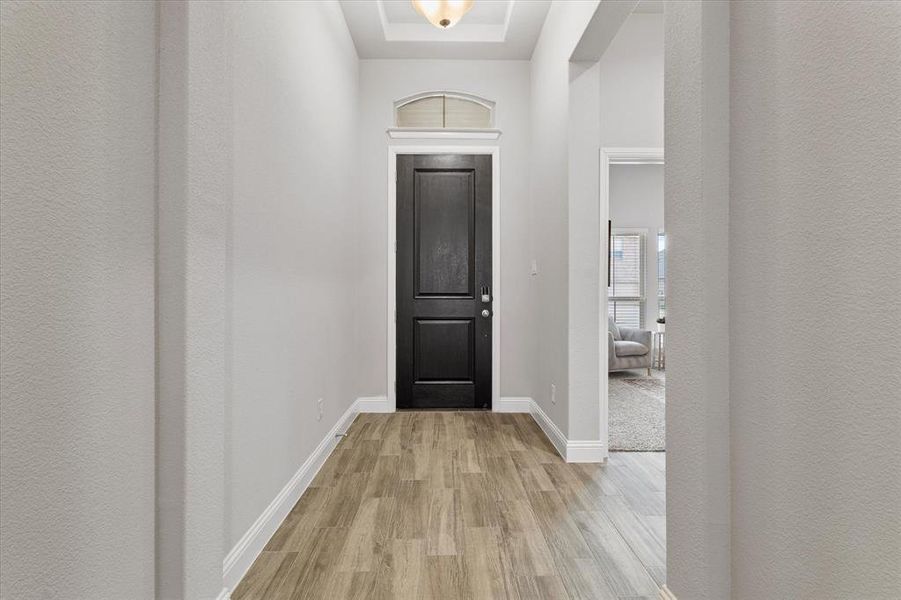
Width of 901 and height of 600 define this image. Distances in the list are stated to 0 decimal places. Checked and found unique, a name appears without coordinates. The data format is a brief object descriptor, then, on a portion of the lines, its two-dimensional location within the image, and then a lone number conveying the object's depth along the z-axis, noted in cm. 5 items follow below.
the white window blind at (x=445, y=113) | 429
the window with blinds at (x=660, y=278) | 725
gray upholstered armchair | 588
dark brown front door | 422
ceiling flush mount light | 263
